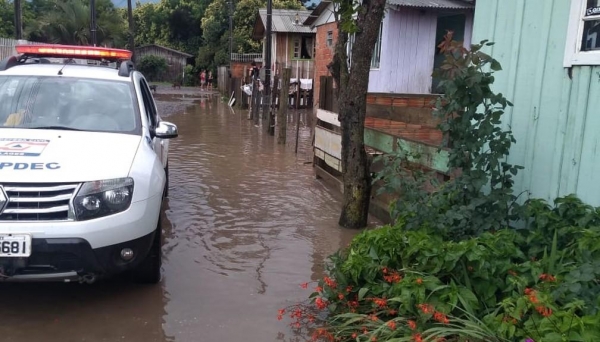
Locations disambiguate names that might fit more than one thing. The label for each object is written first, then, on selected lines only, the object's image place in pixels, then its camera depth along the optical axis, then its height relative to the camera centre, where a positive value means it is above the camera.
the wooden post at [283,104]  14.12 -0.88
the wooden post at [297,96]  25.30 -1.22
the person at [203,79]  46.87 -1.16
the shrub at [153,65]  51.12 -0.23
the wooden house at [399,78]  7.50 -0.15
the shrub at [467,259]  3.33 -1.22
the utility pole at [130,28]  28.83 +1.73
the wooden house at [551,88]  4.24 -0.08
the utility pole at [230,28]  41.49 +2.78
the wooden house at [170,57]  52.50 +0.63
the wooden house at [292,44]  29.38 +1.33
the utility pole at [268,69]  18.24 -0.05
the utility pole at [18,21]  16.53 +1.07
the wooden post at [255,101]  19.48 -1.18
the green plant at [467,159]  4.36 -0.65
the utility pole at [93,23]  18.59 +1.22
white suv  3.85 -0.83
